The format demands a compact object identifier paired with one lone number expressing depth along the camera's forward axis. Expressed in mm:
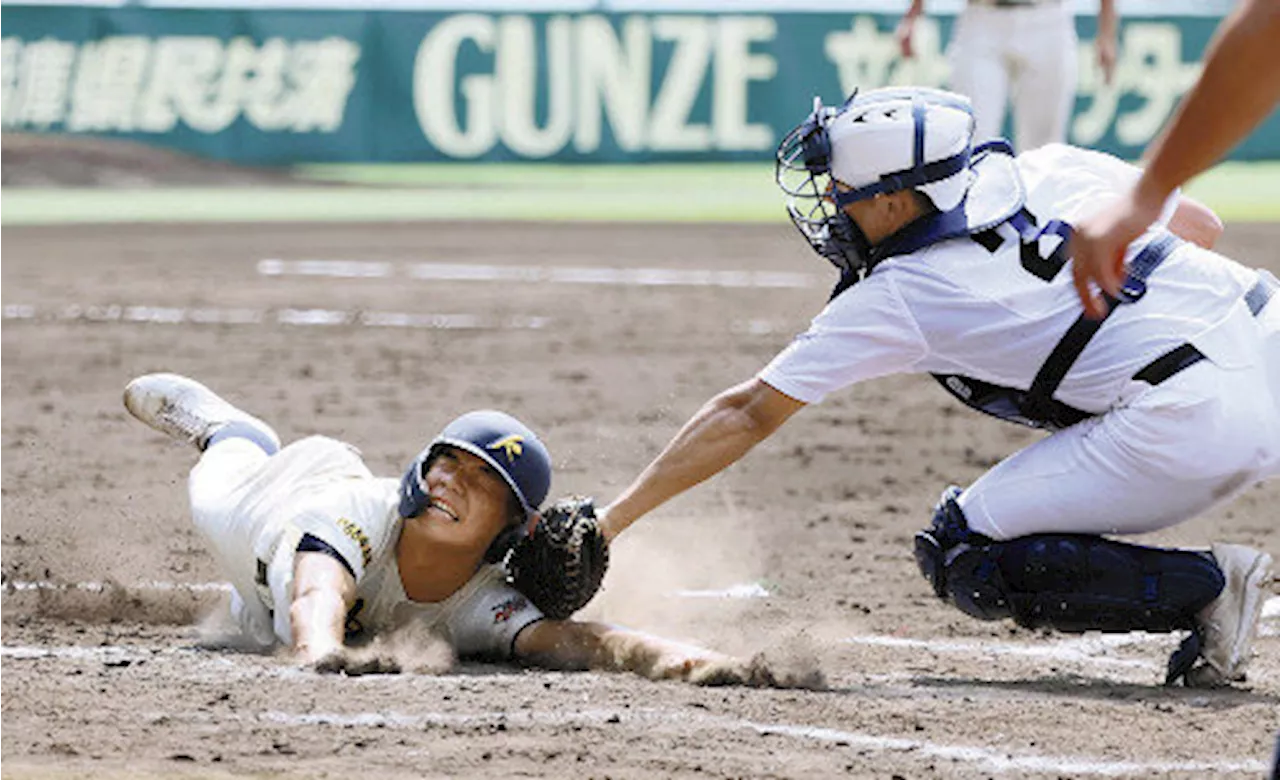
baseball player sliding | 12773
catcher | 12391
